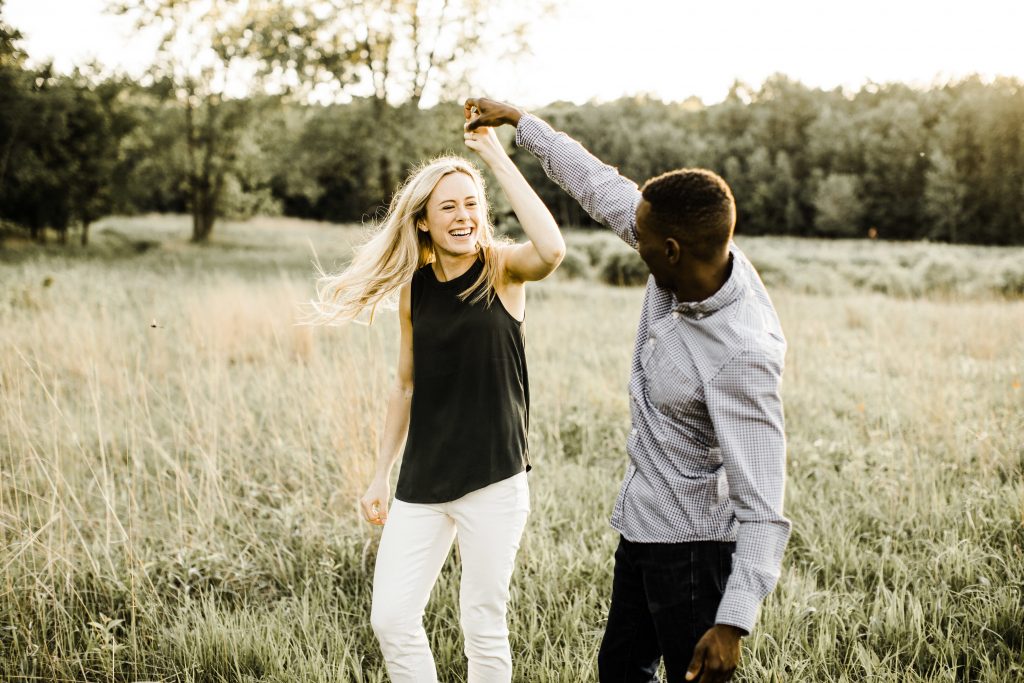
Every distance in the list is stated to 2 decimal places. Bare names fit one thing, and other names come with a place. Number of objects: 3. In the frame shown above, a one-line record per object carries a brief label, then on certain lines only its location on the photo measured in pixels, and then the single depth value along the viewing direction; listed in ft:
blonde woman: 6.85
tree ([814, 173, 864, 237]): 157.28
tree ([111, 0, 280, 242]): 76.74
